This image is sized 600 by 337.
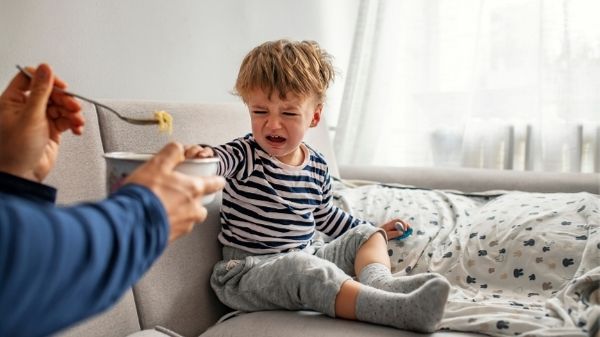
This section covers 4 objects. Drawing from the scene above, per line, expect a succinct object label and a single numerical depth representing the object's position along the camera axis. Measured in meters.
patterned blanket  1.19
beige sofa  1.21
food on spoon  0.99
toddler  1.29
